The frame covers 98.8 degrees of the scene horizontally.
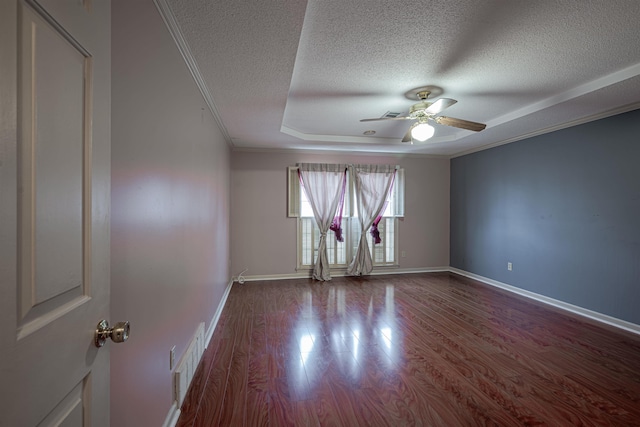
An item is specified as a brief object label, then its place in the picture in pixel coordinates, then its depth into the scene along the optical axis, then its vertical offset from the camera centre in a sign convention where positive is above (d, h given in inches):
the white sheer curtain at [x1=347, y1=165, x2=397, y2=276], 192.7 +10.2
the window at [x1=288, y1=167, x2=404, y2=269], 188.2 -12.5
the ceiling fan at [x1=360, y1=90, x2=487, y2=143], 104.0 +36.2
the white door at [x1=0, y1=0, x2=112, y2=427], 17.6 +0.4
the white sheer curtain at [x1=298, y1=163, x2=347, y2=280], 185.3 +11.9
